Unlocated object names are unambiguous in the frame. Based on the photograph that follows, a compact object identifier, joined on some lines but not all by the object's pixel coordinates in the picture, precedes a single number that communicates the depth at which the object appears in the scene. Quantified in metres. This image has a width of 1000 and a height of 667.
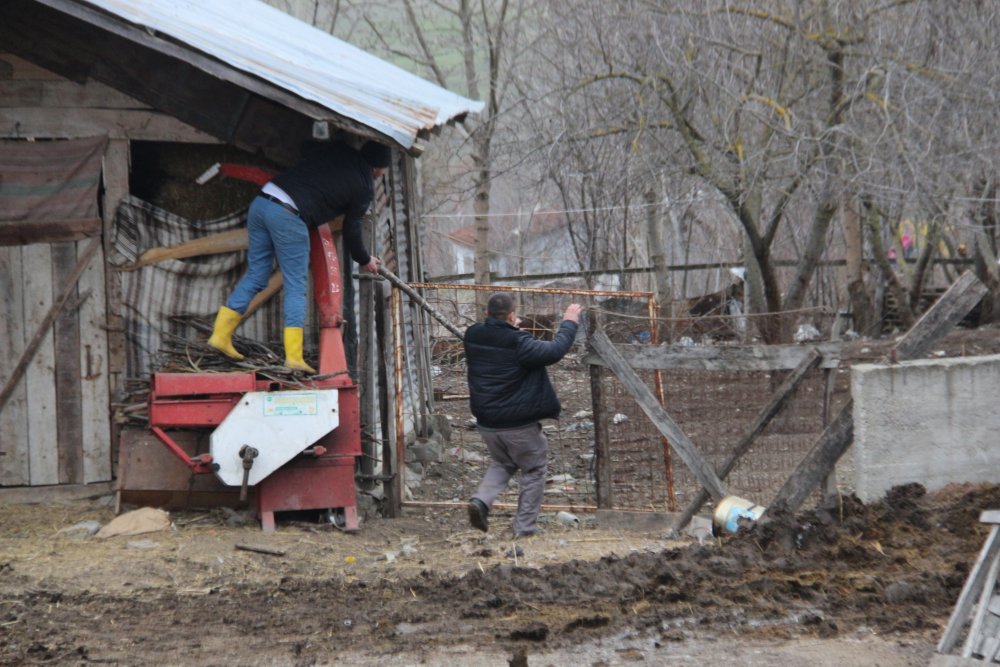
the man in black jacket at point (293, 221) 16.33
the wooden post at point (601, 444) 17.33
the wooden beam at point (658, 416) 16.17
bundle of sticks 16.73
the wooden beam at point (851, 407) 13.27
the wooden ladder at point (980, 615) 9.30
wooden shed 17.00
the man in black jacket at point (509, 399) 16.39
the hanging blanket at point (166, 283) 17.34
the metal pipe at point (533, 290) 18.28
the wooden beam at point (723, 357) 15.91
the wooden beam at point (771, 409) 15.56
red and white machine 15.91
